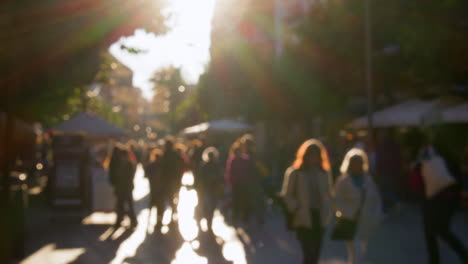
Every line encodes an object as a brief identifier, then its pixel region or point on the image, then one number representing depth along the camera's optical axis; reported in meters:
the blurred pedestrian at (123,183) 15.08
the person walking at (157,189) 14.71
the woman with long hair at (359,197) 8.39
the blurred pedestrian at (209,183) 13.81
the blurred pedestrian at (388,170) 17.08
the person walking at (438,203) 8.59
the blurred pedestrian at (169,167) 14.82
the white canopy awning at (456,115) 18.44
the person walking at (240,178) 14.05
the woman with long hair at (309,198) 8.09
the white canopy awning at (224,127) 37.16
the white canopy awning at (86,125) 26.94
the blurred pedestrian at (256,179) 14.54
